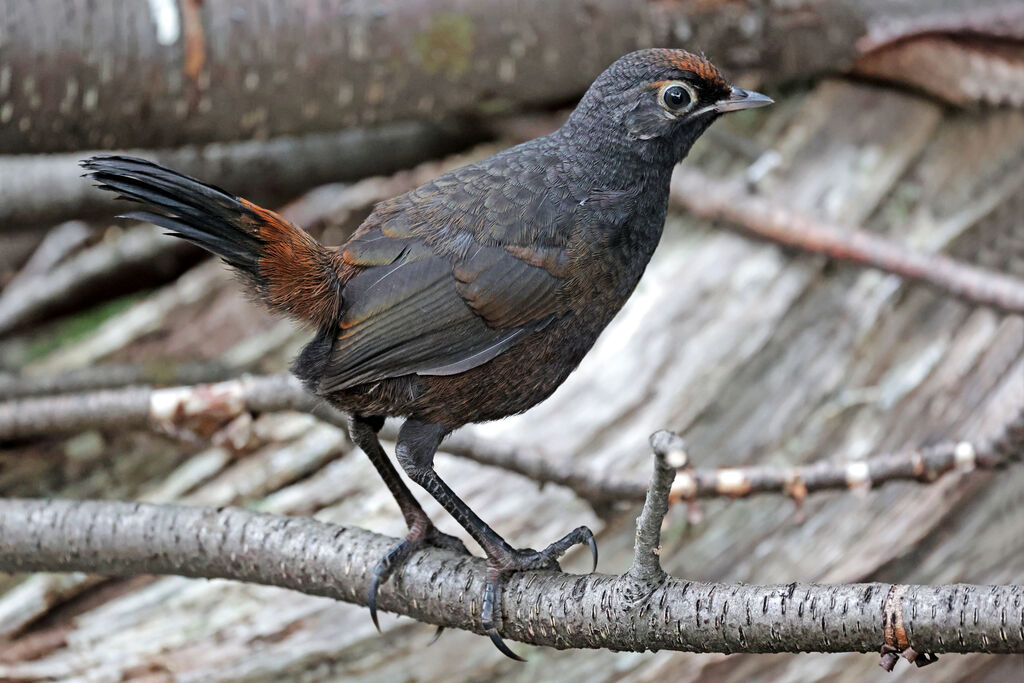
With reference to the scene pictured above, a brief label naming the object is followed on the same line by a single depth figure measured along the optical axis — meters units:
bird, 4.88
